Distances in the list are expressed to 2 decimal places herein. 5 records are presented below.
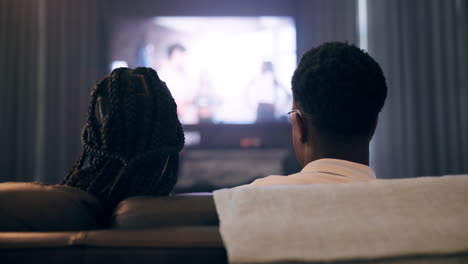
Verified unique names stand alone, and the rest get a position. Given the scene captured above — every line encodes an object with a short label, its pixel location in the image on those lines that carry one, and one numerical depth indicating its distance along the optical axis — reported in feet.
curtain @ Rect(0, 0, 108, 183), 13.55
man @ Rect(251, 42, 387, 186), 2.82
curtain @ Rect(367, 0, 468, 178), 12.96
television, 13.80
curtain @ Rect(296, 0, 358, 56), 14.01
